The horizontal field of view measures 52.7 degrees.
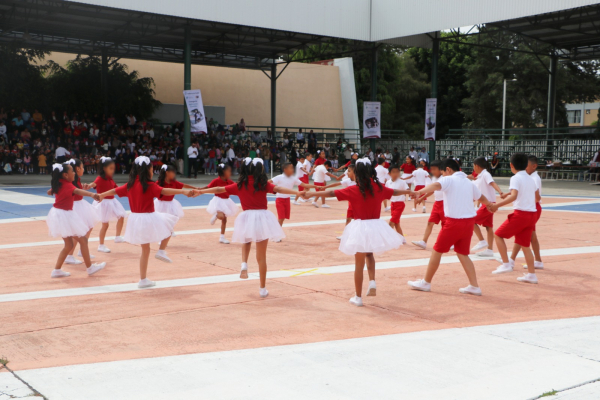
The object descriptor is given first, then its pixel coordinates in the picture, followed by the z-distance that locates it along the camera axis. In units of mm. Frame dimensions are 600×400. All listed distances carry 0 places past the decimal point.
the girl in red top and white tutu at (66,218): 8492
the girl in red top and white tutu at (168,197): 10312
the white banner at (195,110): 27141
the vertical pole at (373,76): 32812
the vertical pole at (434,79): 31391
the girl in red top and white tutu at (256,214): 7379
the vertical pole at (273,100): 38894
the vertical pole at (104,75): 33850
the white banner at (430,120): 31328
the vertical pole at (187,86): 28703
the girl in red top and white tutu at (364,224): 6941
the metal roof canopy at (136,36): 27391
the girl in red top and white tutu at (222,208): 11489
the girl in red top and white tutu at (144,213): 7832
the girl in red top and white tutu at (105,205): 10600
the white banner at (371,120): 32250
